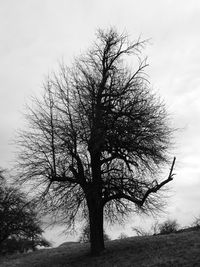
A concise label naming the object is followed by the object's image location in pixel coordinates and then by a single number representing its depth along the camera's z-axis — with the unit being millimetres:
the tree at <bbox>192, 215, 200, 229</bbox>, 31578
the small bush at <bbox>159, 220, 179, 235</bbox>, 45031
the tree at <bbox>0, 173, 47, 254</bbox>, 37844
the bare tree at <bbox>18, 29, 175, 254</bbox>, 21797
